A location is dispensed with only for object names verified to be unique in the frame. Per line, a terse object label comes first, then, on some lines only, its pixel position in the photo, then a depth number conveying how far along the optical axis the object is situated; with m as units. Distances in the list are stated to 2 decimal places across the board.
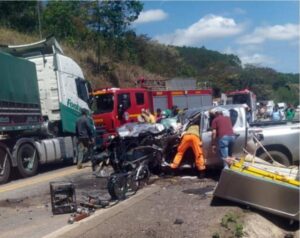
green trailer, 13.64
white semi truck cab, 14.42
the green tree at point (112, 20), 35.09
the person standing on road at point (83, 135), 15.38
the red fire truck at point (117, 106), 20.25
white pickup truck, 11.11
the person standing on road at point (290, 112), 29.23
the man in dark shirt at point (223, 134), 10.87
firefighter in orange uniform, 11.13
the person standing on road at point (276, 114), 26.44
